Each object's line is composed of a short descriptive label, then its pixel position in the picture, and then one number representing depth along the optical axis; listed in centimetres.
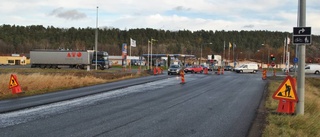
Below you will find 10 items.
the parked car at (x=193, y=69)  6334
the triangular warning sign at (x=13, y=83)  2097
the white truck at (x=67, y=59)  6794
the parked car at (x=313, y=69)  7325
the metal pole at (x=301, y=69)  1213
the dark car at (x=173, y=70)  5240
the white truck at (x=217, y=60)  10656
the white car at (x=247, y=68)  6988
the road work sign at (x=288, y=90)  1260
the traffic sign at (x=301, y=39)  1192
